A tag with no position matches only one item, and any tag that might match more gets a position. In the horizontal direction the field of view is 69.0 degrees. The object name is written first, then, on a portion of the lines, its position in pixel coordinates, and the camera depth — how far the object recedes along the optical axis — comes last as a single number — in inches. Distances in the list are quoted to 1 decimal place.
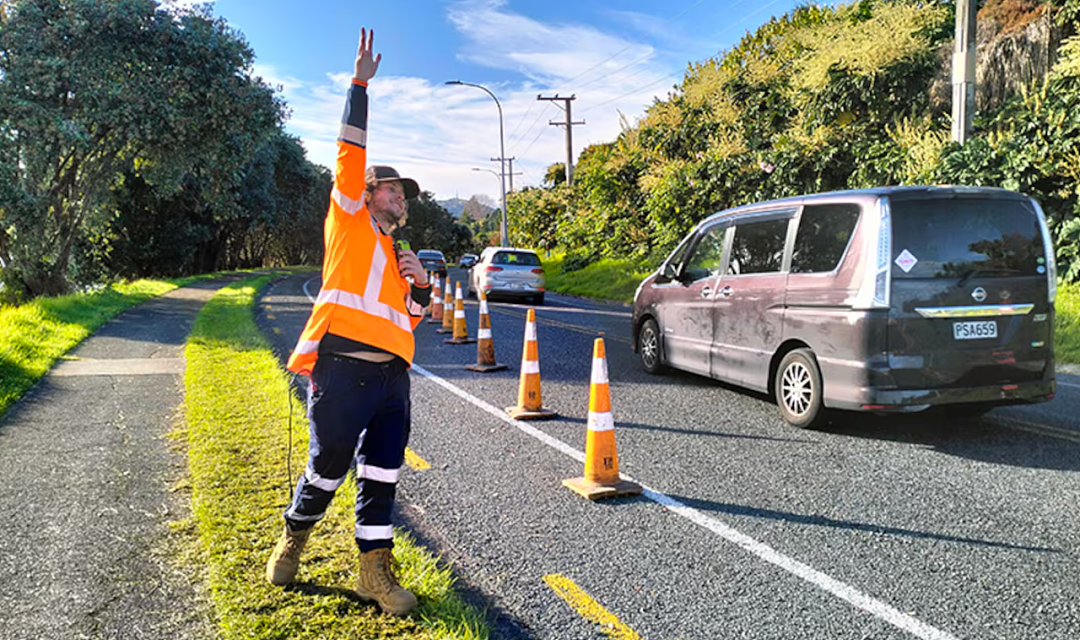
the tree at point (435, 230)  3631.9
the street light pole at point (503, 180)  1786.2
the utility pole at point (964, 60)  526.9
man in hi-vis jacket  130.6
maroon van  229.1
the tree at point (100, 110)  722.2
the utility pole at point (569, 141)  1679.4
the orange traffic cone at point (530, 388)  274.5
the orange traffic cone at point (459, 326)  486.9
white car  828.0
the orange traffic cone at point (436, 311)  619.5
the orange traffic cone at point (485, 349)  384.5
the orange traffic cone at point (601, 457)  193.6
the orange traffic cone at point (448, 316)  553.3
